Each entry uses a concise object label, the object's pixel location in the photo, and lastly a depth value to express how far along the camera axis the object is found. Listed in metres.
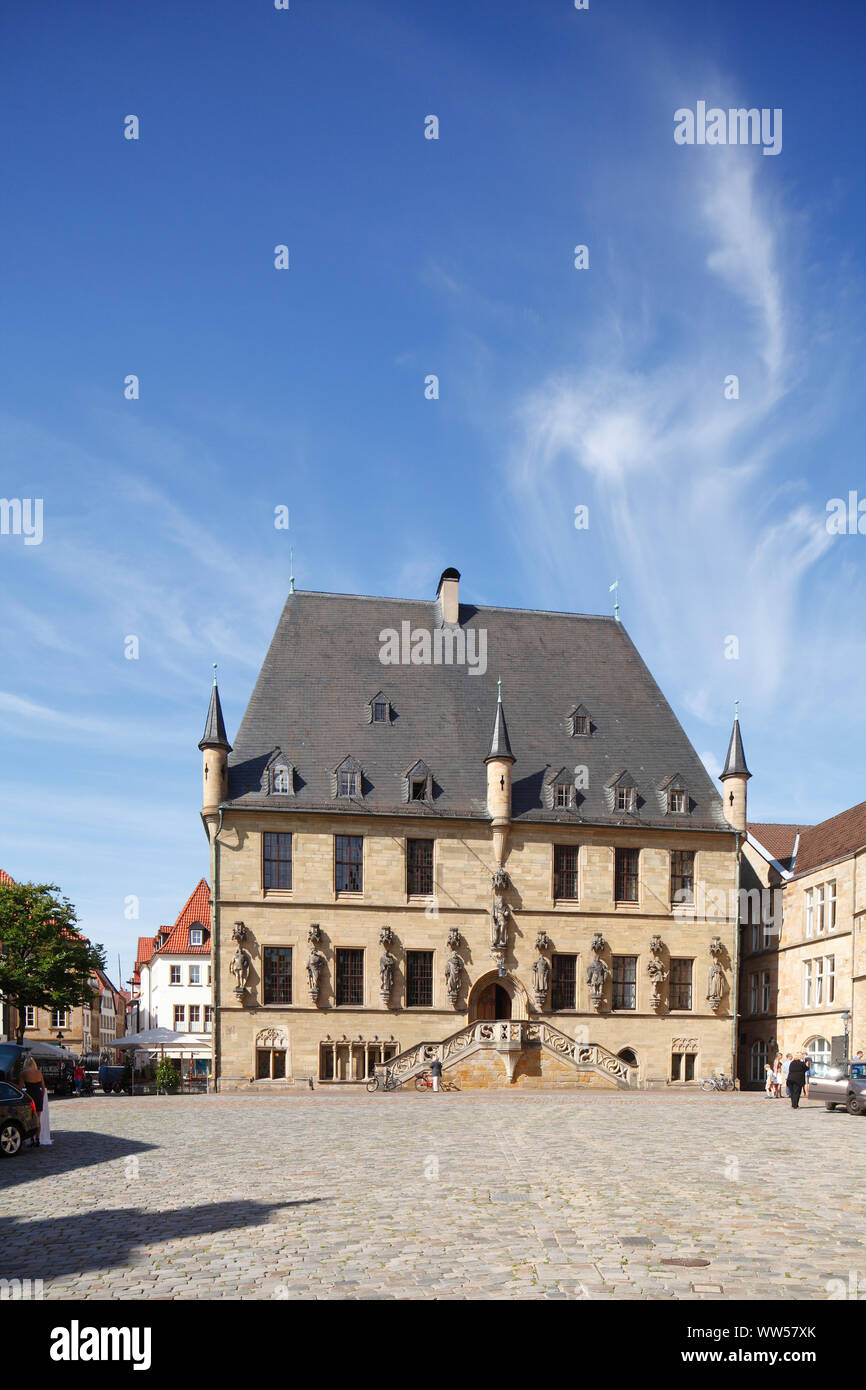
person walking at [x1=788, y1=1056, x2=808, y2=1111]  29.16
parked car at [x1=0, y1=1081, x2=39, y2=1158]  17.86
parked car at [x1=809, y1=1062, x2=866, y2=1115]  26.88
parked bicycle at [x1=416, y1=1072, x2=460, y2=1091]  33.56
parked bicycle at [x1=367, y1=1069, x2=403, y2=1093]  33.78
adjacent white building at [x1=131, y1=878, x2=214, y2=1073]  69.38
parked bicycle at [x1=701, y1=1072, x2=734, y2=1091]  39.31
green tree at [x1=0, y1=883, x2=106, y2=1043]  49.69
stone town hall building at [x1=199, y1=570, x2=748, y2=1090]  37.88
